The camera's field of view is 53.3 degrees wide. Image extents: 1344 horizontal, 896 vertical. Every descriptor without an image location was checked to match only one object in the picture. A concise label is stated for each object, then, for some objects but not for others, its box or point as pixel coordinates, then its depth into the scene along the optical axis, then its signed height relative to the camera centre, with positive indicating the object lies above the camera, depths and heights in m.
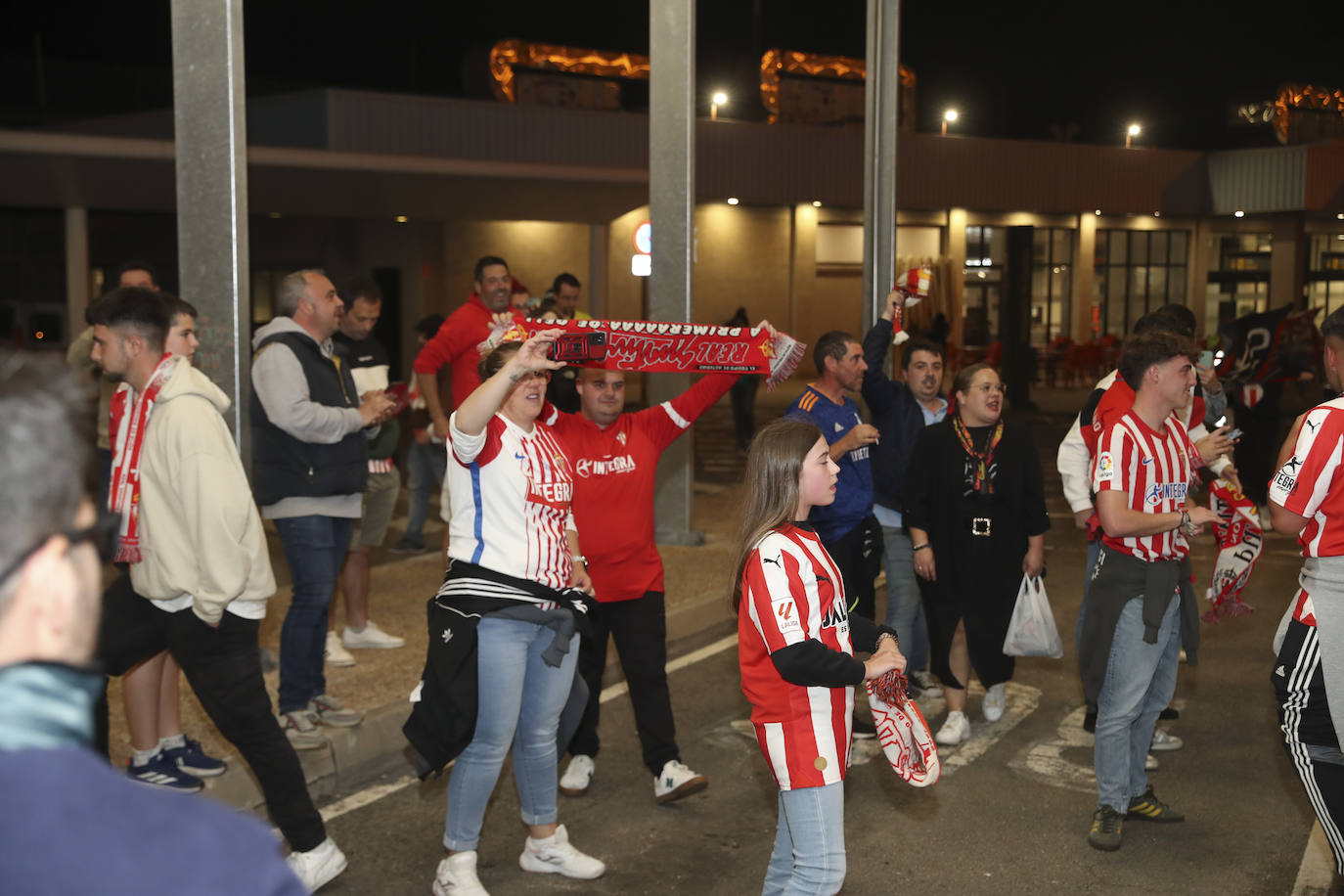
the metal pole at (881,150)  11.72 +1.56
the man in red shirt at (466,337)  8.48 -0.08
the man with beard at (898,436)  7.13 -0.58
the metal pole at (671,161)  10.59 +1.31
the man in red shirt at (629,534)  5.61 -0.88
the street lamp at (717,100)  32.23 +5.50
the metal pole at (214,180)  7.21 +0.78
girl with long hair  3.83 -0.94
